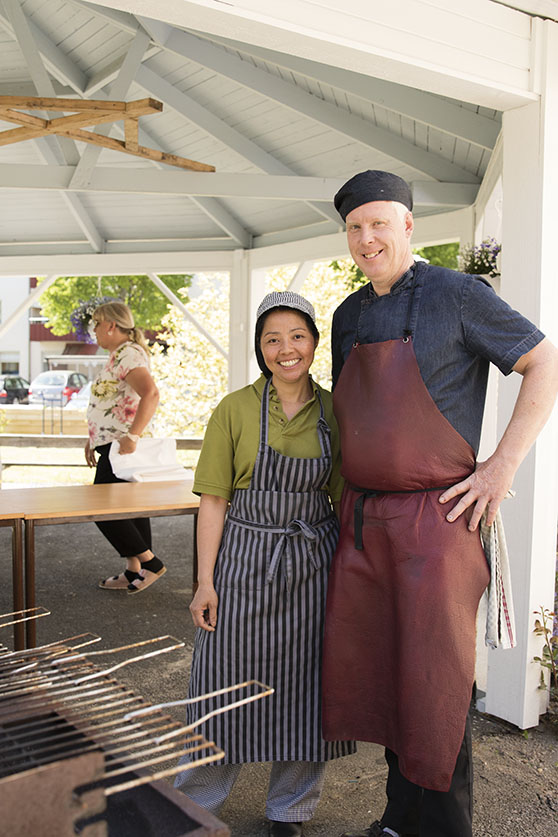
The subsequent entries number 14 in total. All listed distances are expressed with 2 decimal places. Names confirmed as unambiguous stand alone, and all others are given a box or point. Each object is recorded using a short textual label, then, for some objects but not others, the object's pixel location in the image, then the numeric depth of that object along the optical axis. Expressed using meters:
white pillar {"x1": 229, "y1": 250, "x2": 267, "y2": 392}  8.85
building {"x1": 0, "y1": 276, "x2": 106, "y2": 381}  31.19
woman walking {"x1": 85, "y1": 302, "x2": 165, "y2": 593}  4.81
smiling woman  2.35
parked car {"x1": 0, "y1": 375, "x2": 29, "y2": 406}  23.69
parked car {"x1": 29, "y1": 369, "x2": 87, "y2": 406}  21.80
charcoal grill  1.15
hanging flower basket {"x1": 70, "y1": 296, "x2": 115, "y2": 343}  8.62
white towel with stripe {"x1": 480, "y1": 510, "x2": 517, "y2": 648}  2.15
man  2.07
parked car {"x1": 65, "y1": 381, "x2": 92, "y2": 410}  19.78
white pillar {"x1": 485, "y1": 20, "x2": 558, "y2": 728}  3.18
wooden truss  4.18
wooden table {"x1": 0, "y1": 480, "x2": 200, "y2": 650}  3.55
